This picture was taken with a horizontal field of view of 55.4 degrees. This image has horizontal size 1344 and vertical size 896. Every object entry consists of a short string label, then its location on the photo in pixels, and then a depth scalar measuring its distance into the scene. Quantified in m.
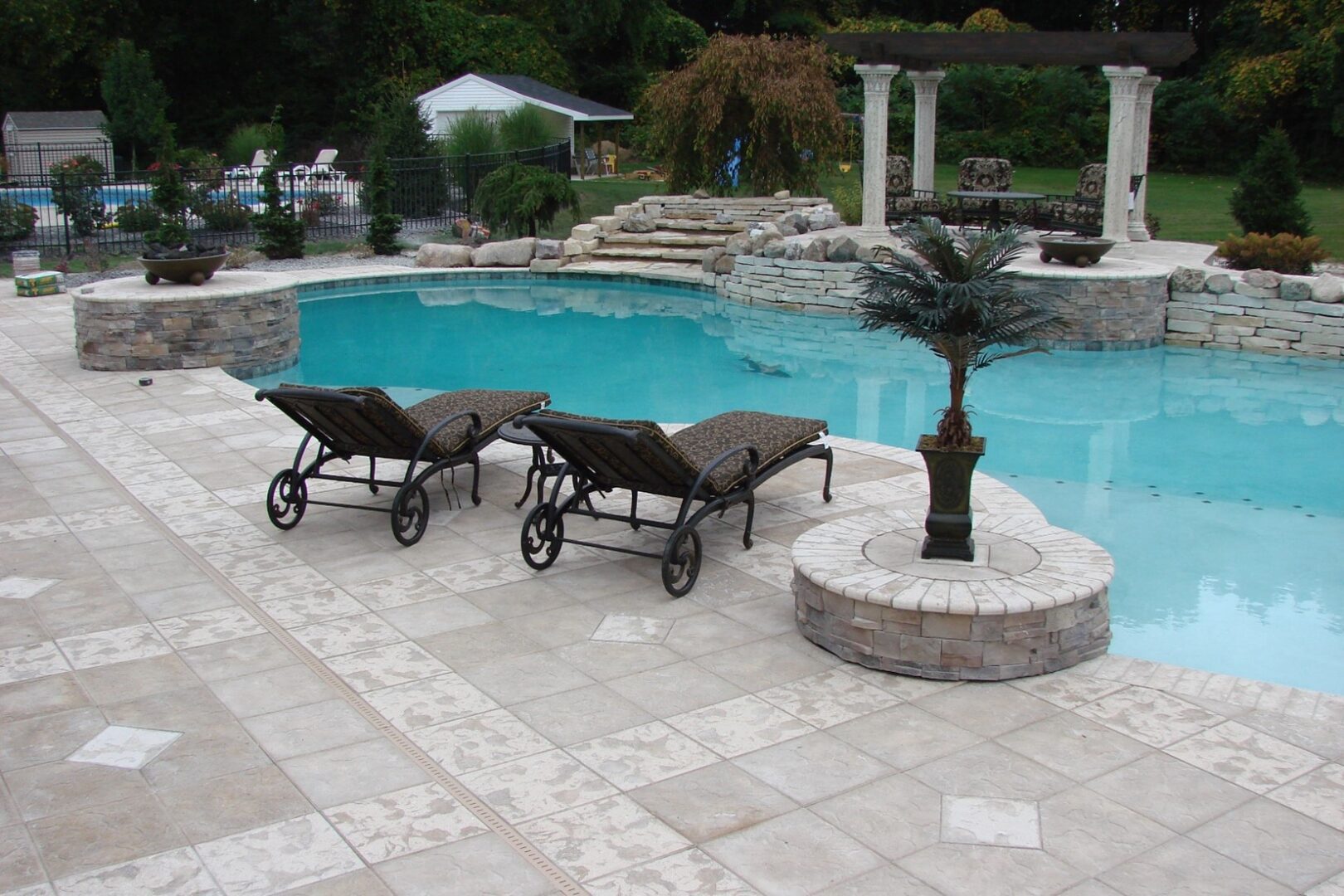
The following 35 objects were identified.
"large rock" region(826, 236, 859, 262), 14.94
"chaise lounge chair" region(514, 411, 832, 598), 5.68
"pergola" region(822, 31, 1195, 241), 14.88
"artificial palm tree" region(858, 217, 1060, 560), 5.22
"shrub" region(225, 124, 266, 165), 27.03
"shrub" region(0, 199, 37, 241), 18.64
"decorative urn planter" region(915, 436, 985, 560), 5.24
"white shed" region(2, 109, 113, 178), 29.03
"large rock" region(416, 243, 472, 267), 17.97
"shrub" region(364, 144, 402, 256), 18.66
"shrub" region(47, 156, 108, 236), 18.62
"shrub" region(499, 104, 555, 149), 22.73
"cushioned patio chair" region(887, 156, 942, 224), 17.12
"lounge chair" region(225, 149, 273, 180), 20.31
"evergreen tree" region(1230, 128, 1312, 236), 15.19
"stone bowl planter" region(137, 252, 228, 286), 11.73
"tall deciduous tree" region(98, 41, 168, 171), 29.75
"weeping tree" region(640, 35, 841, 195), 18.31
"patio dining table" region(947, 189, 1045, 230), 15.78
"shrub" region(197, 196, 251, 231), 19.52
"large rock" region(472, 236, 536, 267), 18.20
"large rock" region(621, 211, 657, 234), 18.81
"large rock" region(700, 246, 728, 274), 16.69
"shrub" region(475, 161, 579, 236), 19.12
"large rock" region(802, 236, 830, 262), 15.10
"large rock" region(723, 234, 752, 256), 16.17
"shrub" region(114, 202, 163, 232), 19.00
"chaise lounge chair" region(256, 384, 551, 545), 6.35
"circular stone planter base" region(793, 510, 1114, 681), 4.81
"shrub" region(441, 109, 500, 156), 21.97
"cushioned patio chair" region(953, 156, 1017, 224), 18.67
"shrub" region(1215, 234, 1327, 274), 13.27
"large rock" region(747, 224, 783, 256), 15.97
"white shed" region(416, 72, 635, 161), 28.69
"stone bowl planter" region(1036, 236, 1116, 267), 13.40
